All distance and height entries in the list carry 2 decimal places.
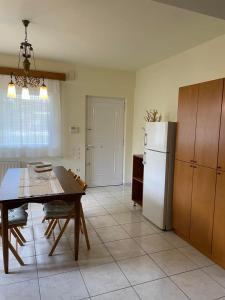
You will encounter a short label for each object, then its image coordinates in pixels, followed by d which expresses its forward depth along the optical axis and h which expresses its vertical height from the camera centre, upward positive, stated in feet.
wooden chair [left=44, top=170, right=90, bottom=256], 8.48 -3.28
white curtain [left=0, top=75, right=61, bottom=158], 14.08 +0.01
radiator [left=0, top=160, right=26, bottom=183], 14.32 -2.57
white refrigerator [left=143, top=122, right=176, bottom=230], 10.25 -2.06
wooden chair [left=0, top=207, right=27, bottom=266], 7.65 -3.26
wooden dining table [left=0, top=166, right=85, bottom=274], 7.14 -2.38
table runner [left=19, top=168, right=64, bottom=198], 7.85 -2.28
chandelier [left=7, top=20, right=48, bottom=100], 8.64 +1.70
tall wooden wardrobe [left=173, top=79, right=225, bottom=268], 7.88 -1.58
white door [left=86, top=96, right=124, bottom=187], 16.84 -1.08
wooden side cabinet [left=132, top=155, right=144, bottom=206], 14.02 -3.12
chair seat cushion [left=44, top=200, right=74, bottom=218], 8.53 -3.23
